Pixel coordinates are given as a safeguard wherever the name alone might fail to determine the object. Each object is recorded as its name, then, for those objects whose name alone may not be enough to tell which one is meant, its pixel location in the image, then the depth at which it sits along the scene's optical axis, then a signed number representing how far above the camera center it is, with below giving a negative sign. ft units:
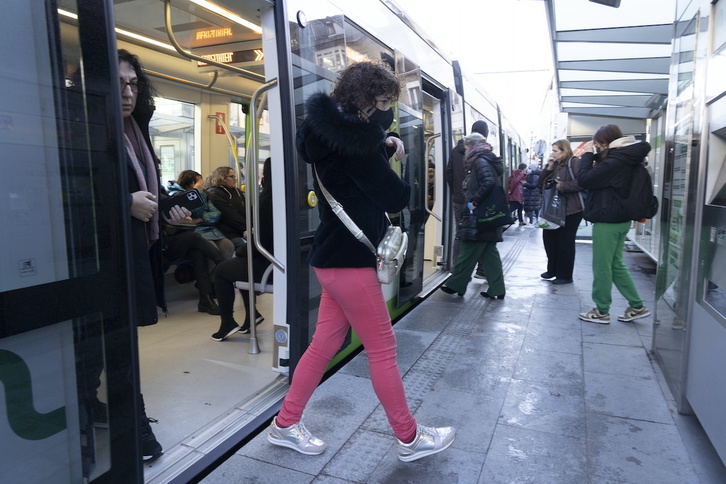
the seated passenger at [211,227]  17.92 -1.39
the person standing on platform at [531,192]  50.37 -1.07
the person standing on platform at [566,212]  20.20 -1.29
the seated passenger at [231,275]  13.12 -2.33
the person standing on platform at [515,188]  46.42 -0.57
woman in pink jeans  6.87 -0.80
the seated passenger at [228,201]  17.88 -0.54
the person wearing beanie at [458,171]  19.20 +0.41
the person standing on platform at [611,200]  14.66 -0.57
